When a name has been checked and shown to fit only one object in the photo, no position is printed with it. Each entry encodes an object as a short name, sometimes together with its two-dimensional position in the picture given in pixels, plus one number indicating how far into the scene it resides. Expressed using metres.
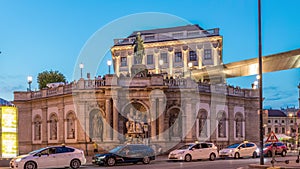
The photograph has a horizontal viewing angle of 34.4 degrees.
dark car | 32.69
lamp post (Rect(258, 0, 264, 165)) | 26.55
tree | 75.25
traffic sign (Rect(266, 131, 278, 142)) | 25.73
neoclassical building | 46.25
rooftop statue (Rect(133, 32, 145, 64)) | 52.44
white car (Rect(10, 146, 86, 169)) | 28.02
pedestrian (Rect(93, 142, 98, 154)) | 45.34
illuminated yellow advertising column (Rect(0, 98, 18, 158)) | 29.84
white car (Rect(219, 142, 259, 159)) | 40.55
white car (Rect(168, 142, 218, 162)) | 36.65
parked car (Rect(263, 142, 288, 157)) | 44.91
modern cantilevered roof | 48.62
